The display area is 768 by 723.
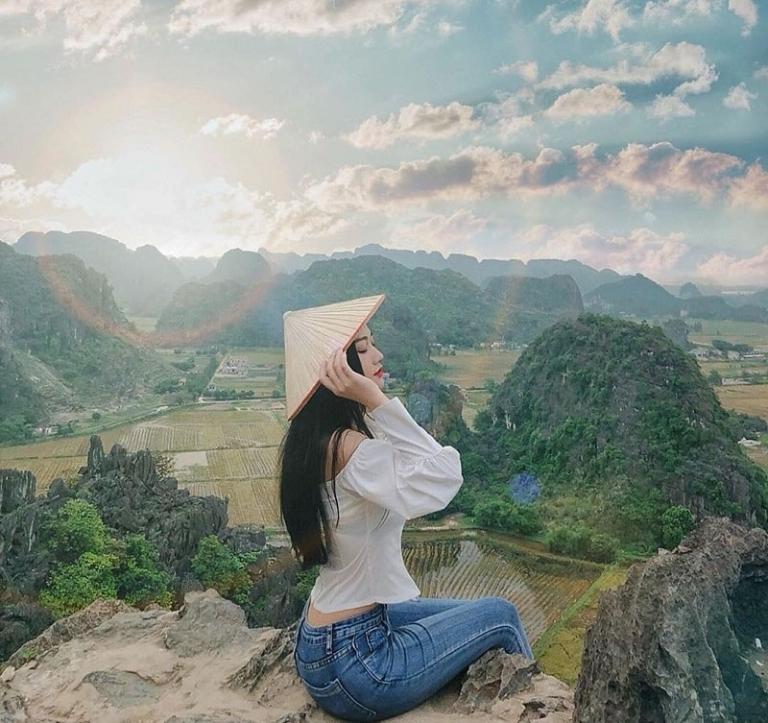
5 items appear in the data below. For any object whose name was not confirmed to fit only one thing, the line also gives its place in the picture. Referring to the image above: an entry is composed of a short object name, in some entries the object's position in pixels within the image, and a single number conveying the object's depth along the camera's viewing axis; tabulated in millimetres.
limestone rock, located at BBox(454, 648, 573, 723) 1511
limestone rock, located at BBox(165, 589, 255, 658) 2182
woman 1367
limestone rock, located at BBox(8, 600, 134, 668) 2500
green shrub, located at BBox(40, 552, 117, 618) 6840
